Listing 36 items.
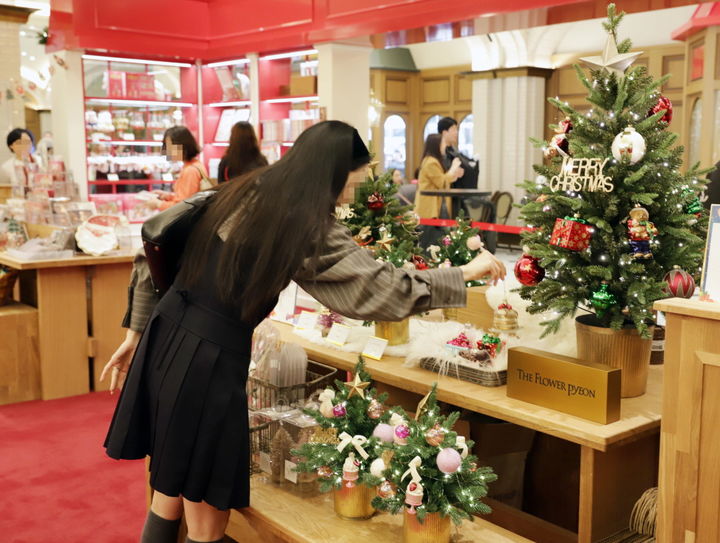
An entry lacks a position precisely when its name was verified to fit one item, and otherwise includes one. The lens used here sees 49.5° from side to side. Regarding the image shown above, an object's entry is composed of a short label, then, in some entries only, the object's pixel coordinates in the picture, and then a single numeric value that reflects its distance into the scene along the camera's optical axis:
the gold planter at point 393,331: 2.78
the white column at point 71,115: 8.04
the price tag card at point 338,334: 2.85
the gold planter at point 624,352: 2.23
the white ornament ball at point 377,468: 2.04
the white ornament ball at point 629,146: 2.18
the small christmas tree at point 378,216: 3.28
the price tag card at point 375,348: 2.66
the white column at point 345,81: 7.35
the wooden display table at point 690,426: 1.71
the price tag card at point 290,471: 2.38
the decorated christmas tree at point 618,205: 2.19
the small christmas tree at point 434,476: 1.91
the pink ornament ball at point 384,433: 2.11
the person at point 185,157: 5.91
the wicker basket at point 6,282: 4.95
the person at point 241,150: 5.33
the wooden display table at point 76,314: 4.91
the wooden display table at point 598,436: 2.02
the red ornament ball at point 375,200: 3.31
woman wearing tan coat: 6.74
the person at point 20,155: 6.15
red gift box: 2.21
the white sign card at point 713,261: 1.76
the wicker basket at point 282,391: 2.58
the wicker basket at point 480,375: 2.36
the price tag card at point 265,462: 2.46
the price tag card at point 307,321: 3.10
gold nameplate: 2.03
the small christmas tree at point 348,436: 2.11
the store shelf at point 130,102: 8.53
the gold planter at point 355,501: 2.16
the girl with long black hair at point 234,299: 1.77
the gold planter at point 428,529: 1.94
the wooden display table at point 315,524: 2.09
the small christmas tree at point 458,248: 3.28
